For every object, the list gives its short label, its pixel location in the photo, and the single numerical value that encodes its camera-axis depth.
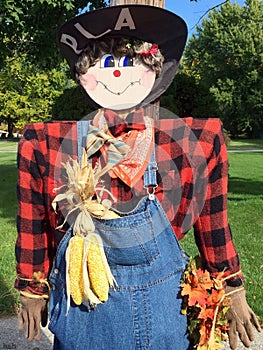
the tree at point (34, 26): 6.91
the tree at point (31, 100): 32.94
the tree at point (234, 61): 38.03
